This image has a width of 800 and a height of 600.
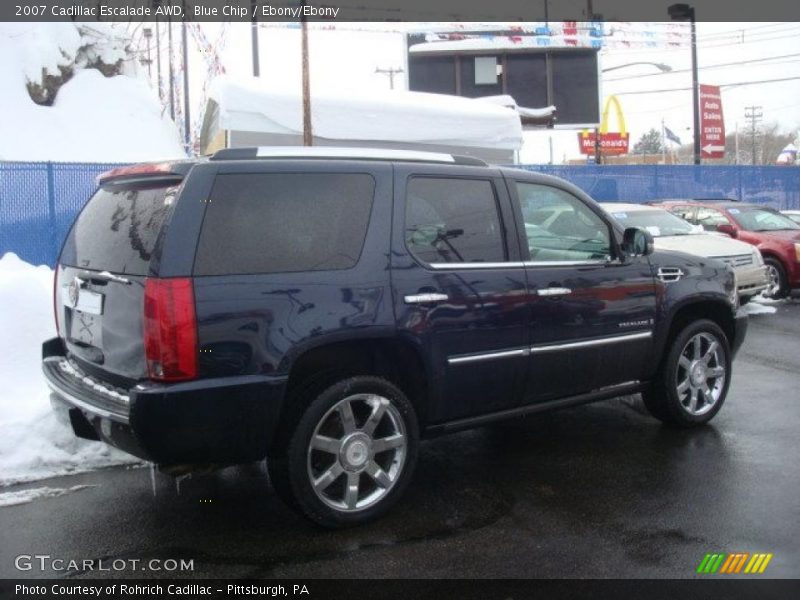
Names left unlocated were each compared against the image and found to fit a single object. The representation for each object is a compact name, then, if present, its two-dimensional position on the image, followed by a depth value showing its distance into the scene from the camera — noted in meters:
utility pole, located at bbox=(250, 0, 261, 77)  24.91
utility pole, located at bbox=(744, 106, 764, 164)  92.39
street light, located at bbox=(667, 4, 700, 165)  25.89
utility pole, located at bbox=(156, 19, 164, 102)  26.87
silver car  11.13
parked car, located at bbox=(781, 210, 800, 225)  17.69
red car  13.08
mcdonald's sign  47.62
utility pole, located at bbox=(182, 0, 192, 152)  26.33
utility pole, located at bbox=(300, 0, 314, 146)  13.98
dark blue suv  3.65
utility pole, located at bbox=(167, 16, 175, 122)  24.89
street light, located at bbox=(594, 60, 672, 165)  27.16
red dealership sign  28.16
